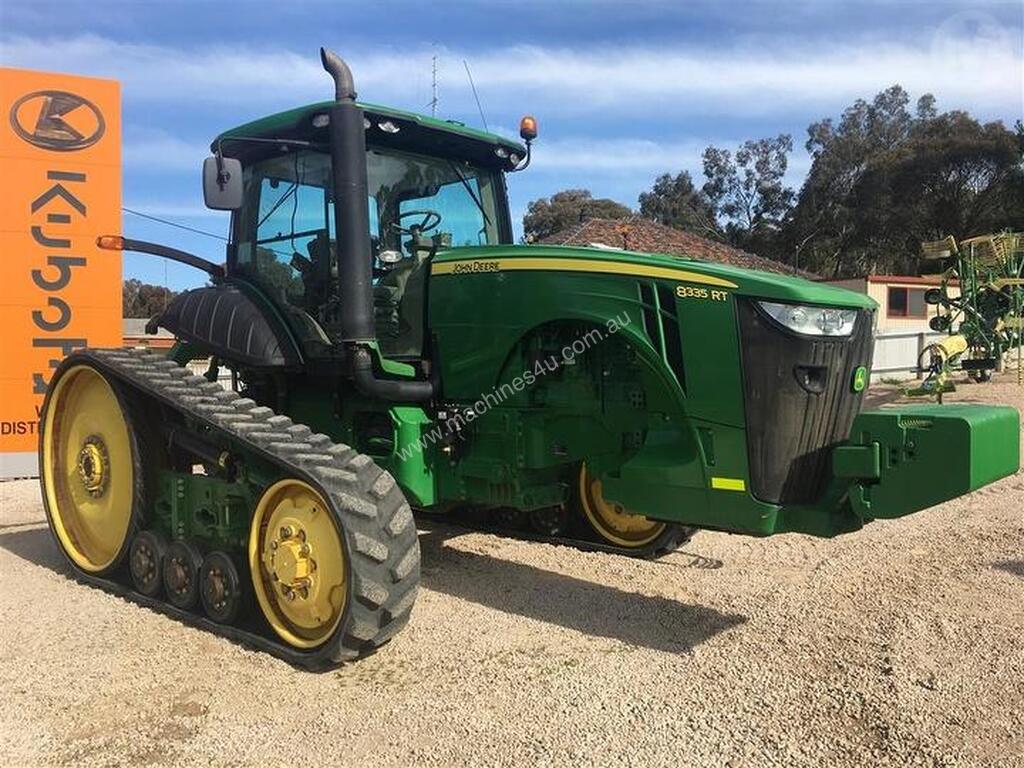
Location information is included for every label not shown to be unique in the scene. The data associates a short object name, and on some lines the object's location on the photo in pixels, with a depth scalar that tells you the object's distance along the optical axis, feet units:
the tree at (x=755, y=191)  176.14
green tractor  13.12
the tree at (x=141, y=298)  205.77
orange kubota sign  32.19
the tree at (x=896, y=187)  137.80
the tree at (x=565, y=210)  163.22
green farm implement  60.95
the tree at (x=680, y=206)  183.01
